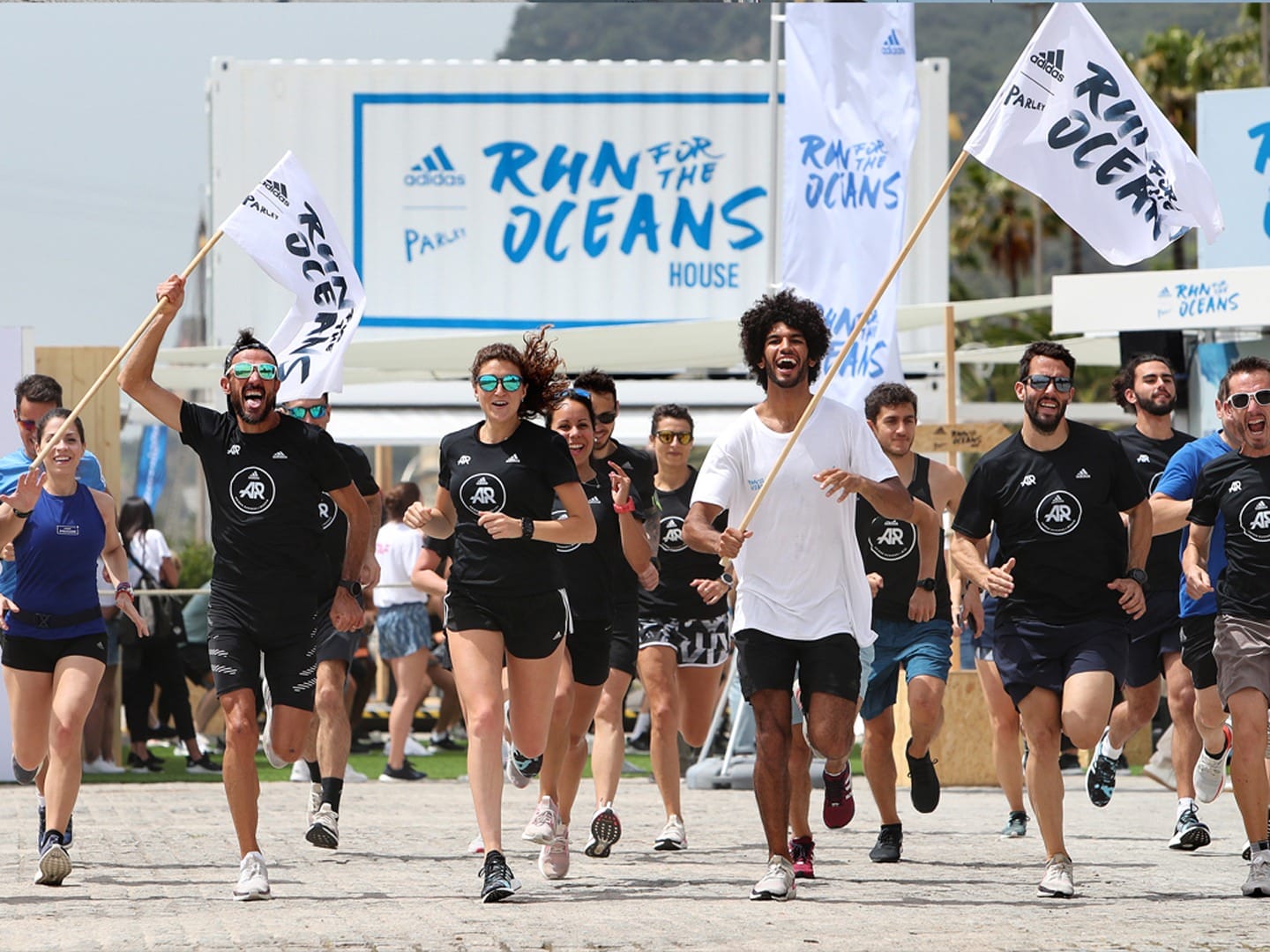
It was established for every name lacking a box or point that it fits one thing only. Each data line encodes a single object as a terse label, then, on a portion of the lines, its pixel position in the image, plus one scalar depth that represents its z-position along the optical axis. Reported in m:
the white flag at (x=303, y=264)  18.62
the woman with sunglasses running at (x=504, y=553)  15.66
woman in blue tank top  17.12
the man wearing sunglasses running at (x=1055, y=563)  15.77
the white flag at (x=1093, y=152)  17.36
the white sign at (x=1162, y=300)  26.92
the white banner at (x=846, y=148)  28.87
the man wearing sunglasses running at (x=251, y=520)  15.67
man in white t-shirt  15.50
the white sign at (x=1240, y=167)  30.25
